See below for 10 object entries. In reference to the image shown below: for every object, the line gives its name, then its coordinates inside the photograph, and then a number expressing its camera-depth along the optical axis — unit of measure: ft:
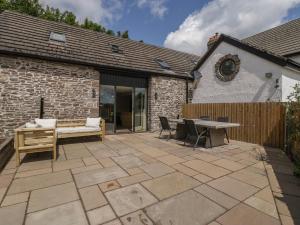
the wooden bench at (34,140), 13.20
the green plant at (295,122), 12.97
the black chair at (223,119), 22.54
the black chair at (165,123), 22.65
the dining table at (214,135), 18.63
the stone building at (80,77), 20.95
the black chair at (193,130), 18.70
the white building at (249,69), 24.59
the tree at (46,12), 53.72
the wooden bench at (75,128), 19.20
